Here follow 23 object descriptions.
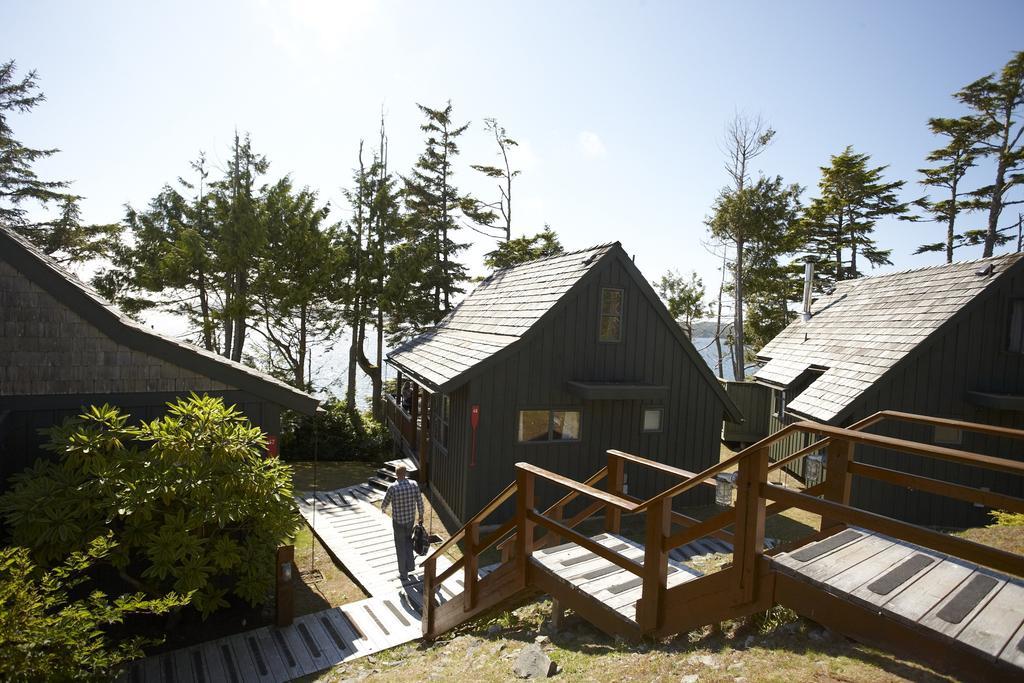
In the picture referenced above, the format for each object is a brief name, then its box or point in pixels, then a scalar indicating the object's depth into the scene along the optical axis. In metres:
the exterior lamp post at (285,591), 7.40
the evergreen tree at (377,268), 25.28
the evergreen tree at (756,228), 28.05
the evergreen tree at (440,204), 27.22
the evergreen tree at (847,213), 29.17
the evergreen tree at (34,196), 24.17
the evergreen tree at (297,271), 23.42
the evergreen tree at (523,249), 28.00
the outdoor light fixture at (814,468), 13.69
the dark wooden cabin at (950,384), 12.01
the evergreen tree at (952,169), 26.52
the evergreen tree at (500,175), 28.39
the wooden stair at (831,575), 2.82
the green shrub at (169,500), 6.34
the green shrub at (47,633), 3.83
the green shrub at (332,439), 18.28
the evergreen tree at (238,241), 22.92
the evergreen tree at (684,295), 35.22
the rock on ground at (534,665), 4.47
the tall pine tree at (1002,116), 24.31
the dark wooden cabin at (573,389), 11.12
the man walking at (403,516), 9.06
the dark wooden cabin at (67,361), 7.23
